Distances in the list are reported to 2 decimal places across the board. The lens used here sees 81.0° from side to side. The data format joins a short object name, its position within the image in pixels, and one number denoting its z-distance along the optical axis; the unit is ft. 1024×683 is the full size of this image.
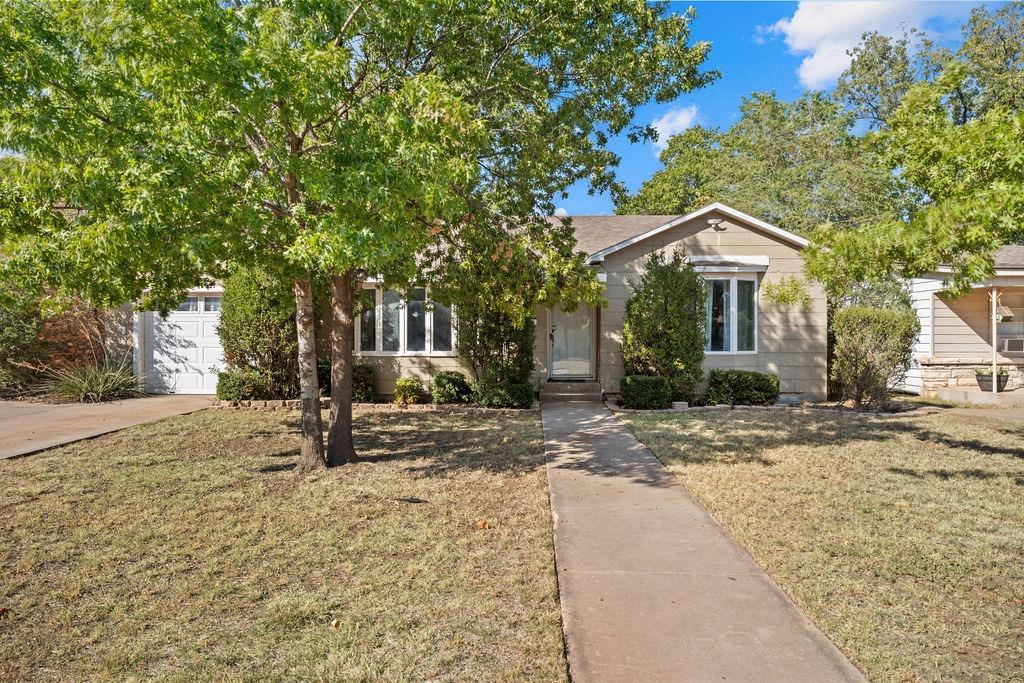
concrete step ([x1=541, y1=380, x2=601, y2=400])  44.93
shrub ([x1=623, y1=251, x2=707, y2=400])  40.42
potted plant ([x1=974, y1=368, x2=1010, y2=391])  49.85
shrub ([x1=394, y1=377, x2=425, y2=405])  42.93
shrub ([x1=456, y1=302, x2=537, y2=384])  40.91
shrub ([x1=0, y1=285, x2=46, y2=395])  44.73
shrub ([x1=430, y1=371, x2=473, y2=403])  42.16
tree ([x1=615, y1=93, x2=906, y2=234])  67.97
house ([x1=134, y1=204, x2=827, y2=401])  43.86
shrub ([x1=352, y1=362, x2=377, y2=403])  44.01
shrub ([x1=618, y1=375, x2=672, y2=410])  39.96
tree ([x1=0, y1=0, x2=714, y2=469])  16.61
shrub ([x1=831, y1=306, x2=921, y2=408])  40.06
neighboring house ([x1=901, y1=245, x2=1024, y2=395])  51.55
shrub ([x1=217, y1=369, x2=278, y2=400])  41.19
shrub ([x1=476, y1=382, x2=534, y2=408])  40.47
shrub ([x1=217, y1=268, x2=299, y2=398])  40.75
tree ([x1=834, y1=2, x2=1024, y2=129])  69.92
